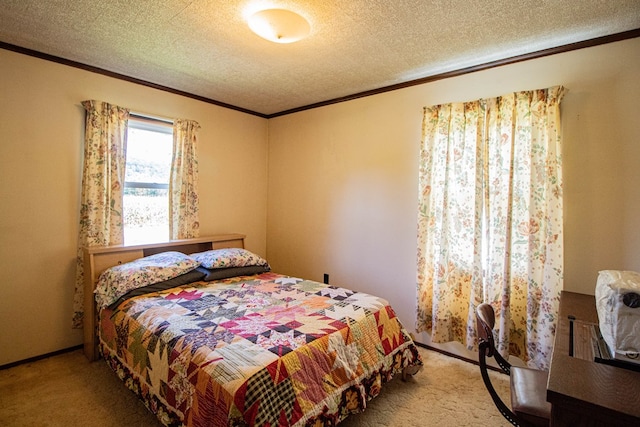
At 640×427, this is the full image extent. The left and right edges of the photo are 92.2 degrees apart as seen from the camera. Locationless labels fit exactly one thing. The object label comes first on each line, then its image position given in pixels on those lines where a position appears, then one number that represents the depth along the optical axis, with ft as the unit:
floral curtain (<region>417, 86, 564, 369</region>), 7.24
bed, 4.64
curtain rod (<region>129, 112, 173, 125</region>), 9.80
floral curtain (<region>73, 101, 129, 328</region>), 8.73
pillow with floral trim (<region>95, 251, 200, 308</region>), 7.63
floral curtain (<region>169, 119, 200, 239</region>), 10.70
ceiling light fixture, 5.83
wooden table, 2.97
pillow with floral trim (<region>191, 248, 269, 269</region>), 9.51
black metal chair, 4.43
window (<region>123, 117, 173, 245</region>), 10.00
